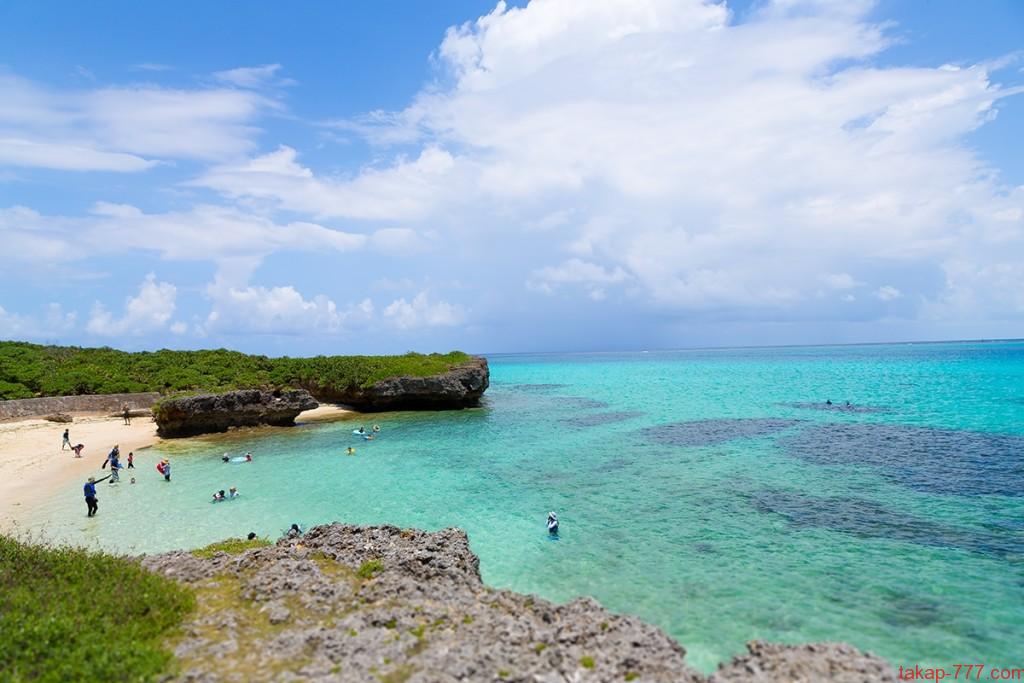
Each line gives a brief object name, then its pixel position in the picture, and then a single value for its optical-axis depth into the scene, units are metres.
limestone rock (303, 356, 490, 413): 52.25
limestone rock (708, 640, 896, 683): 7.53
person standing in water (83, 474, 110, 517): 22.00
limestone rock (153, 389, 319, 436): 40.81
